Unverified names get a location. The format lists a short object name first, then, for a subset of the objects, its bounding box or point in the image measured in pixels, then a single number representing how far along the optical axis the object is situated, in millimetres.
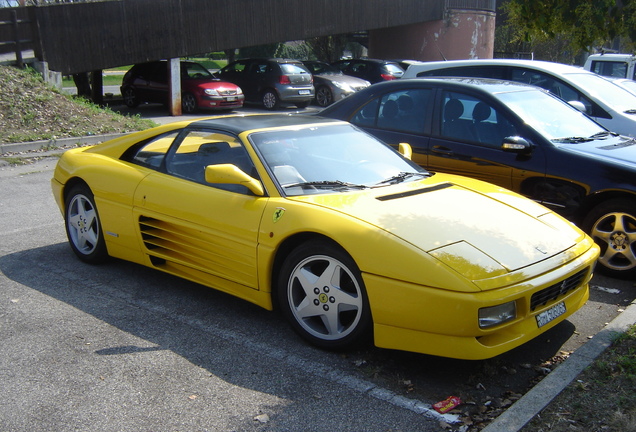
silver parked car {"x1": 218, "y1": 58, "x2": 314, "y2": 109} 21656
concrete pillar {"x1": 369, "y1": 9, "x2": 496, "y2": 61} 29031
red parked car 19922
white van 17906
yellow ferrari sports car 3789
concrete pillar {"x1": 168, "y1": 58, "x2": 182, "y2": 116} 19284
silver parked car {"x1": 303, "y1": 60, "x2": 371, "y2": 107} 22609
